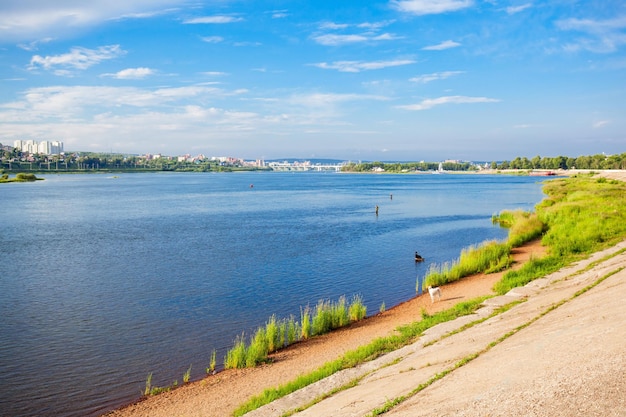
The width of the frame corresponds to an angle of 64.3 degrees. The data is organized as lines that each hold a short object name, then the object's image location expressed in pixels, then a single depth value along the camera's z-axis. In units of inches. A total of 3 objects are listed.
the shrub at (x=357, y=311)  909.8
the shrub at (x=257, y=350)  707.4
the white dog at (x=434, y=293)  953.5
